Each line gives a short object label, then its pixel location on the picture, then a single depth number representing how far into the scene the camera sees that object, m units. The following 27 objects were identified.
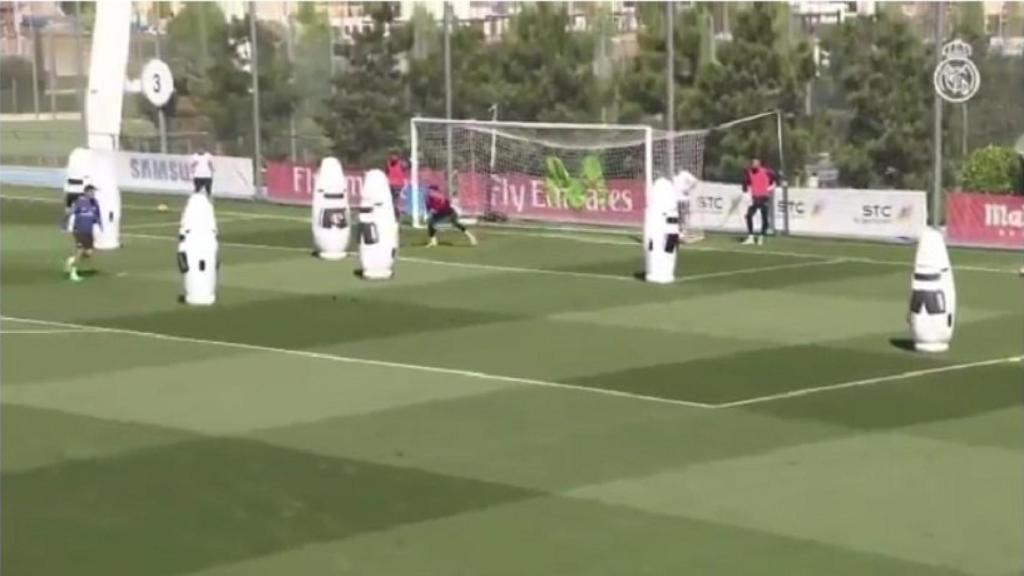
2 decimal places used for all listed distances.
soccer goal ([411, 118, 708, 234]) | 40.41
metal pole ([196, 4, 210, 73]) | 55.12
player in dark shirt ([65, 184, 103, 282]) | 30.33
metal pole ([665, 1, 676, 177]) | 40.71
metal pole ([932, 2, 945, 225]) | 35.72
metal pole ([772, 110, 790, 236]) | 38.84
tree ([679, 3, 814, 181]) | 42.19
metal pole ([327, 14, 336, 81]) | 52.88
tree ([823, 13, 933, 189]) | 39.91
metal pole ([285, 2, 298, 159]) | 51.52
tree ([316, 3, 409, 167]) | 49.50
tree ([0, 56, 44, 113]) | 60.75
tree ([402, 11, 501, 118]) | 47.00
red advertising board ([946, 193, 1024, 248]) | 35.53
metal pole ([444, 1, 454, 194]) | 45.03
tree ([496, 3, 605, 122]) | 46.19
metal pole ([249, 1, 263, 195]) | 49.16
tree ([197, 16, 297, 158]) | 52.09
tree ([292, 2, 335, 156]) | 51.81
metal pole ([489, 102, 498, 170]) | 42.53
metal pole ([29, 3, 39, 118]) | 60.59
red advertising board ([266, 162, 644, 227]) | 40.25
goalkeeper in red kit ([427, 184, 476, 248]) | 34.94
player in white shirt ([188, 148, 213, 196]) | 46.81
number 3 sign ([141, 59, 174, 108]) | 52.84
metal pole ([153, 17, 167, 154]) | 53.38
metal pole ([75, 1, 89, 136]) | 59.19
